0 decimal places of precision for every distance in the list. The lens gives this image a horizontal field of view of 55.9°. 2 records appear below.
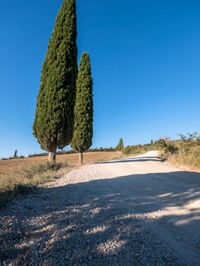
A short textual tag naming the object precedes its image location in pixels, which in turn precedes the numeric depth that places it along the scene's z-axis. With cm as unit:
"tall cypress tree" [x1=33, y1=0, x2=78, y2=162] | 1238
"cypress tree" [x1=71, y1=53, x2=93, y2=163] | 1829
